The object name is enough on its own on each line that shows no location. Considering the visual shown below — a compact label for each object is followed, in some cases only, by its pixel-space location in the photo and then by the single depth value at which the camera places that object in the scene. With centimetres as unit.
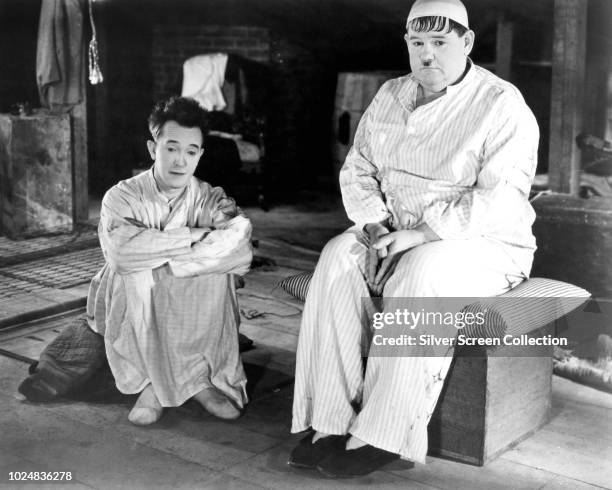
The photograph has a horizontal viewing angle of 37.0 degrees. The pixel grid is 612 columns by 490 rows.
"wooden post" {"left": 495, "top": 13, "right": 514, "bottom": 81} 748
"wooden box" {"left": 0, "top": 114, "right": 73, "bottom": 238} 704
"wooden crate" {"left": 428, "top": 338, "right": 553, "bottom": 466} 315
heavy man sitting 304
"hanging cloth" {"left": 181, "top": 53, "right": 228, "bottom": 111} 864
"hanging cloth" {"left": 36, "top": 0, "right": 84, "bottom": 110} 699
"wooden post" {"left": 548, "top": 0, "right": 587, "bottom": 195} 624
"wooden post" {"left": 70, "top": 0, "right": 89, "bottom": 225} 738
